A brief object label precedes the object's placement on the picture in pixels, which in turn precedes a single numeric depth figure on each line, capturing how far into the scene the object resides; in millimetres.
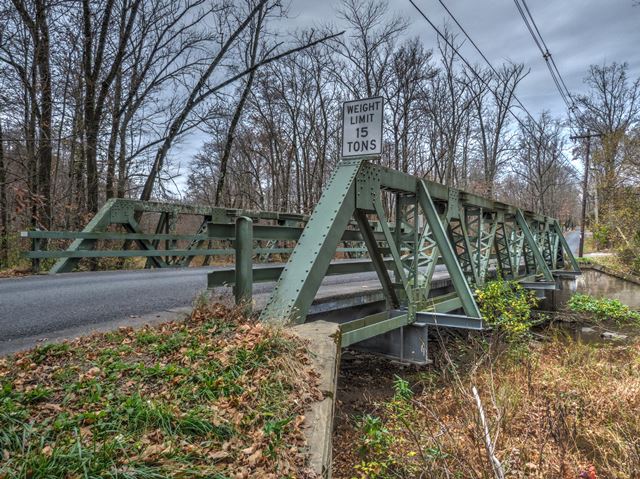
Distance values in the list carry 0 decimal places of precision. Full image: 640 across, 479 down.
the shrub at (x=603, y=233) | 20398
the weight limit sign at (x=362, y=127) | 5332
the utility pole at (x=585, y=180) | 29303
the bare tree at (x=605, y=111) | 34250
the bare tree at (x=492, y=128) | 34656
